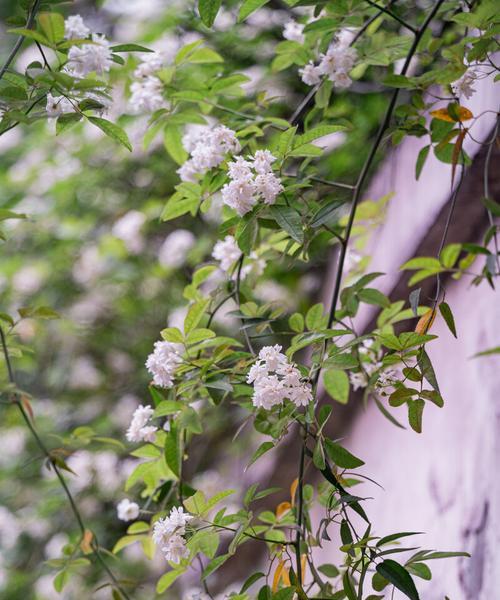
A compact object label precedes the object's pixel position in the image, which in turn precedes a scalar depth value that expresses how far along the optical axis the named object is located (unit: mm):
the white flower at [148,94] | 2274
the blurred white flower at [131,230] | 4073
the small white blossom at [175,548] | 1963
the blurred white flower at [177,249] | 3949
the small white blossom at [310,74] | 2250
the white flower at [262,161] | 1992
